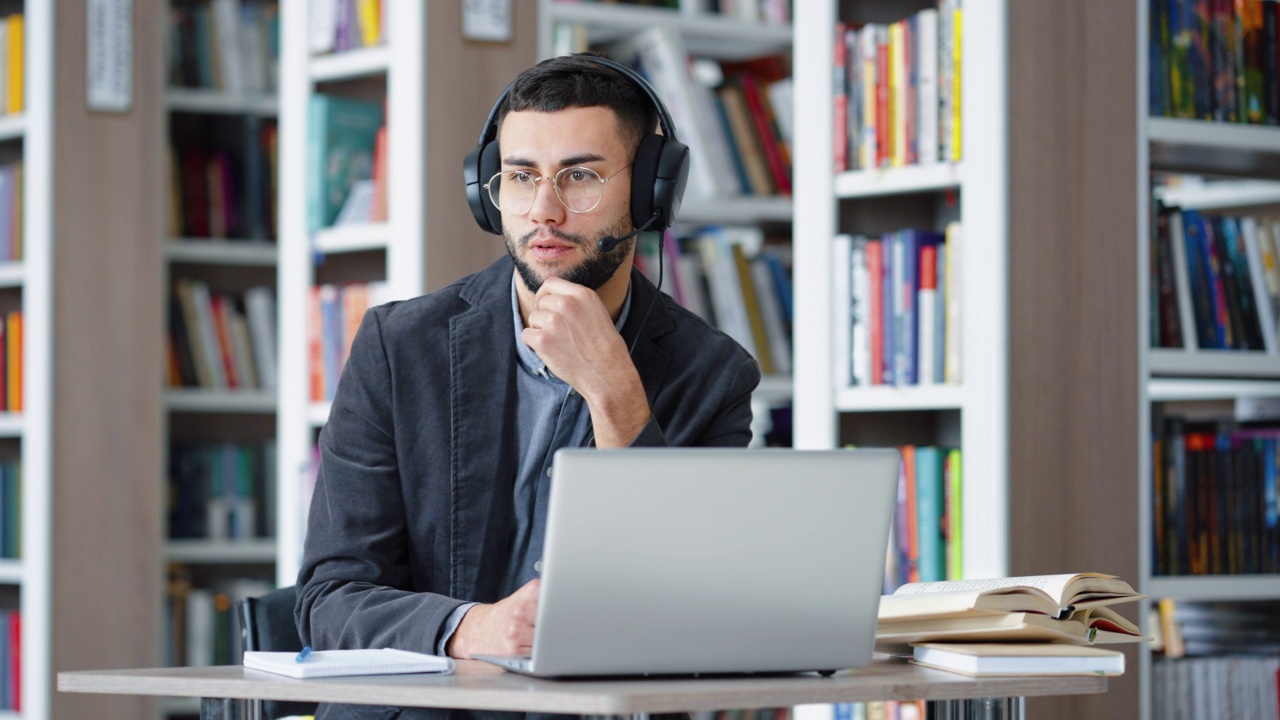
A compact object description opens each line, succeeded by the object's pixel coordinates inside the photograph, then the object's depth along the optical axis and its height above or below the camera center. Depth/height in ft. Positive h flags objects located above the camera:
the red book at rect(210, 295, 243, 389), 14.05 +0.44
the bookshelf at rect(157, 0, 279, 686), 13.69 +0.69
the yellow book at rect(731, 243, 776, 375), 11.97 +0.62
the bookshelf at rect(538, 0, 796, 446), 11.38 +2.80
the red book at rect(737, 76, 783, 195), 12.19 +2.00
